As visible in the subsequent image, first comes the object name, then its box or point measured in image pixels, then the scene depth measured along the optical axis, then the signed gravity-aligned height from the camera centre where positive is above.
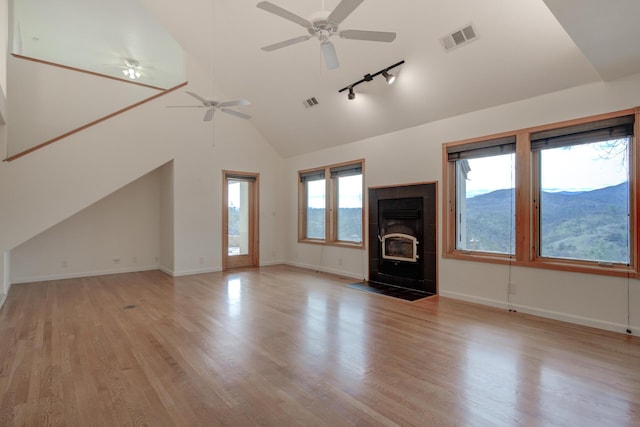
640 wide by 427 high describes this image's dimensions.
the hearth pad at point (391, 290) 4.99 -1.28
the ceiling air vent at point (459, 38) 3.61 +2.07
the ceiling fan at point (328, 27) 2.42 +1.58
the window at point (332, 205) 6.69 +0.20
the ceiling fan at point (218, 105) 4.30 +1.51
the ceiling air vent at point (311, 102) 5.88 +2.10
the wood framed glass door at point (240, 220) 7.31 -0.15
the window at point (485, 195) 4.40 +0.28
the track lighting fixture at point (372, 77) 4.48 +2.02
